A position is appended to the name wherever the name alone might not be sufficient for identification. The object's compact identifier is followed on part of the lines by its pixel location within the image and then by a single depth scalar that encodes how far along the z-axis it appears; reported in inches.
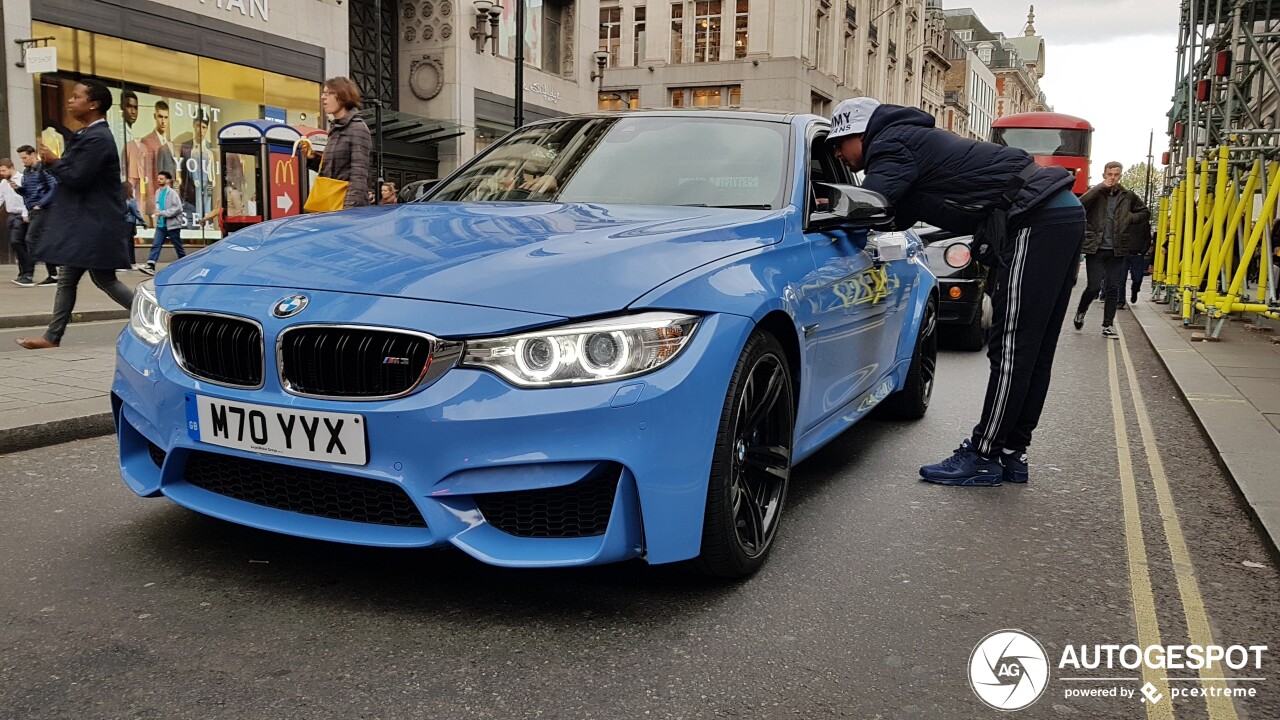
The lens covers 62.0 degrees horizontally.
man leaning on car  178.1
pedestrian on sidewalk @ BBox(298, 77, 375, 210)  281.3
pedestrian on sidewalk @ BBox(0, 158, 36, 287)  597.0
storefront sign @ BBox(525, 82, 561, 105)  1202.6
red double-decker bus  1153.4
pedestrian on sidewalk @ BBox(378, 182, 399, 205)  594.2
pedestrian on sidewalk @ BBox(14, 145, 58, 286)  538.7
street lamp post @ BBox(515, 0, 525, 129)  671.1
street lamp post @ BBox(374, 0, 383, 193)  760.1
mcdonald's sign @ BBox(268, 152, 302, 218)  745.6
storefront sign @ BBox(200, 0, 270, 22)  793.6
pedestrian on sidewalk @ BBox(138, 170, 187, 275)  691.4
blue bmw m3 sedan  106.0
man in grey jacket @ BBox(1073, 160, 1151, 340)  493.0
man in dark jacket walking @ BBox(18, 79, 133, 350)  285.1
